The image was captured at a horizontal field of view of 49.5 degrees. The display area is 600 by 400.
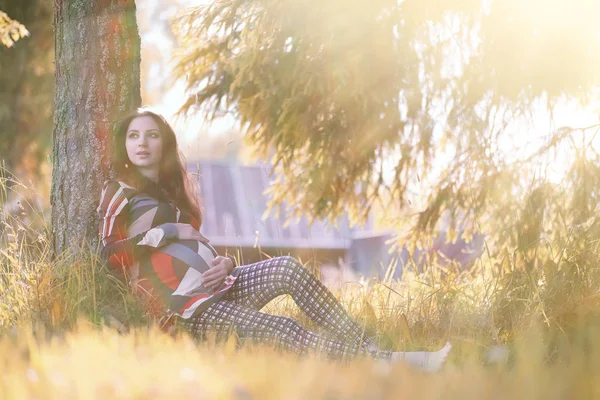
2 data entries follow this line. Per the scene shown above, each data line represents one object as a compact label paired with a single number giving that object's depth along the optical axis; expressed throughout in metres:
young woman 2.79
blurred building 14.15
